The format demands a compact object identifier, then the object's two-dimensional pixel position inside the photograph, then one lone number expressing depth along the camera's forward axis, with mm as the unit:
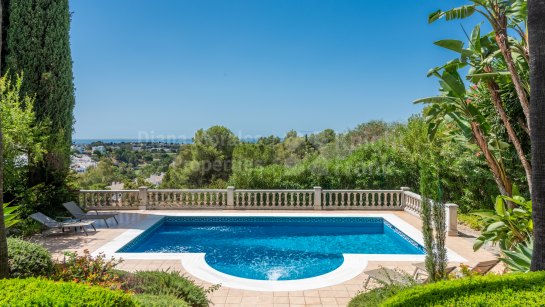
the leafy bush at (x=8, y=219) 4832
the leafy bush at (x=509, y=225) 5414
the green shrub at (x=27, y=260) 4031
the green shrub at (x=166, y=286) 4539
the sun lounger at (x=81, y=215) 10812
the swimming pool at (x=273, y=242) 8174
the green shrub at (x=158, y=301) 3561
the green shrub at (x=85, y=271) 4541
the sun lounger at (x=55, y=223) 9617
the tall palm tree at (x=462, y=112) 5508
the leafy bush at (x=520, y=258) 4410
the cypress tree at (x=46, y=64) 11078
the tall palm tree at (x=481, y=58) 5246
